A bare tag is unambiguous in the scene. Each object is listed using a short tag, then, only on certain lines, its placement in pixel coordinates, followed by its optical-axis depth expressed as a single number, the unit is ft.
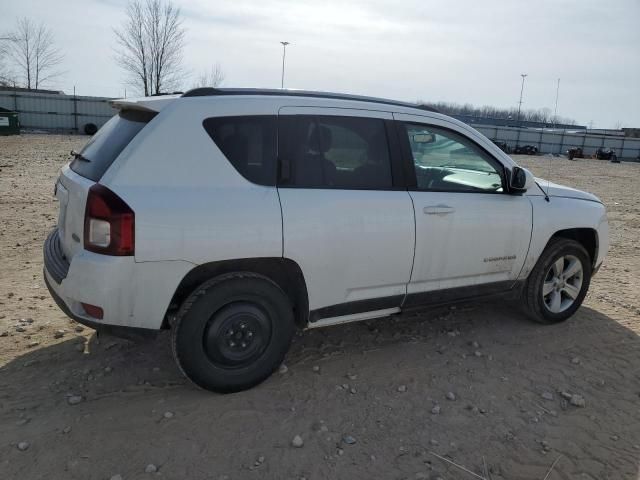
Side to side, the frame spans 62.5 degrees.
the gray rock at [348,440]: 9.83
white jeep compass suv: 9.90
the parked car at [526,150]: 150.00
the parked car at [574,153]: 147.67
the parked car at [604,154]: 148.94
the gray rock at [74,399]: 10.81
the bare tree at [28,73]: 151.02
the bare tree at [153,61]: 115.85
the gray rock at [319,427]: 10.18
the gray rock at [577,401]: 11.55
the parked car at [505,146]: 146.12
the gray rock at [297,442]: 9.68
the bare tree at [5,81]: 141.45
